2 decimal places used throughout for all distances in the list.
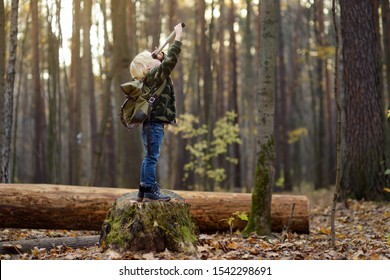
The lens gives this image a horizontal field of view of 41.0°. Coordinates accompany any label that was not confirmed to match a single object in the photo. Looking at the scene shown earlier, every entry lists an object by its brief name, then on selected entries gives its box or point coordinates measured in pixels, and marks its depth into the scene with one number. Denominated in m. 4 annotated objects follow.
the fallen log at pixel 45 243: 7.01
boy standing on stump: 6.17
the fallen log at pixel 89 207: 7.85
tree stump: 6.23
